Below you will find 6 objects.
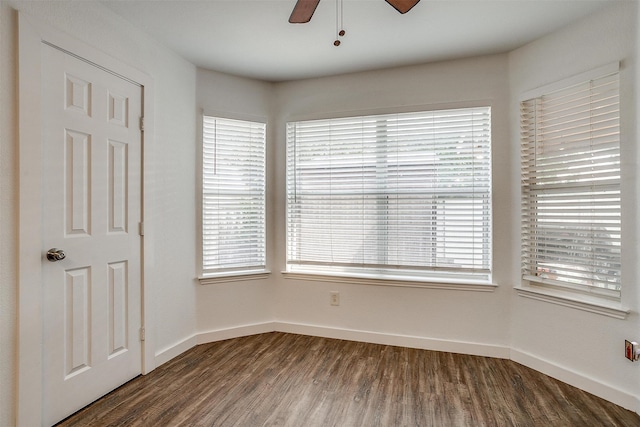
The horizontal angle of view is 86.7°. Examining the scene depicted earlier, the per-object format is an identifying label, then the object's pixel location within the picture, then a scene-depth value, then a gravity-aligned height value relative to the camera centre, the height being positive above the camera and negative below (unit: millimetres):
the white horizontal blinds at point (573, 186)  2135 +188
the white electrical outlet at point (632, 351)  1950 -796
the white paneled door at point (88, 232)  1827 -122
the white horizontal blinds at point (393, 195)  2811 +156
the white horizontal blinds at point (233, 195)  3059 +162
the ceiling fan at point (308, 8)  1503 +961
